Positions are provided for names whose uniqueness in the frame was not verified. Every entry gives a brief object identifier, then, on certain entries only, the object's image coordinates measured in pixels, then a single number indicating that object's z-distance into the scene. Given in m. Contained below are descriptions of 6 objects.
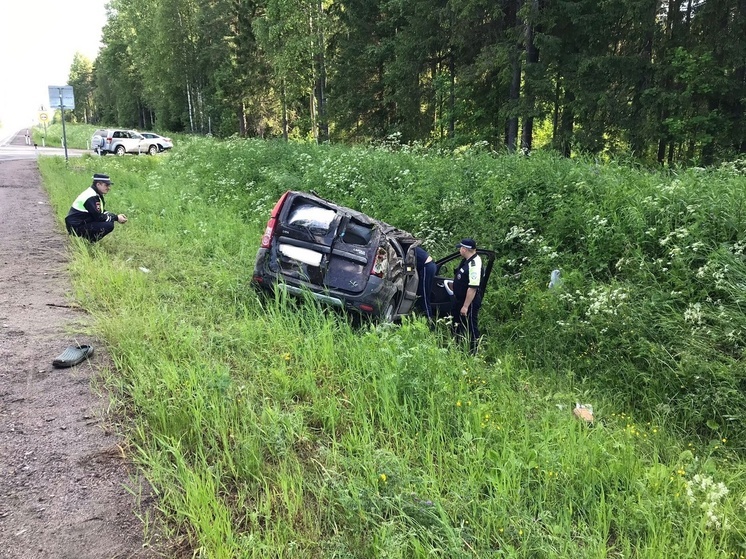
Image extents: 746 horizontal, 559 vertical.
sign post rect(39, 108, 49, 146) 36.08
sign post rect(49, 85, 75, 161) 17.61
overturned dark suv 5.43
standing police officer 5.80
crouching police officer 7.92
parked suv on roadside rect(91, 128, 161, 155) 30.31
